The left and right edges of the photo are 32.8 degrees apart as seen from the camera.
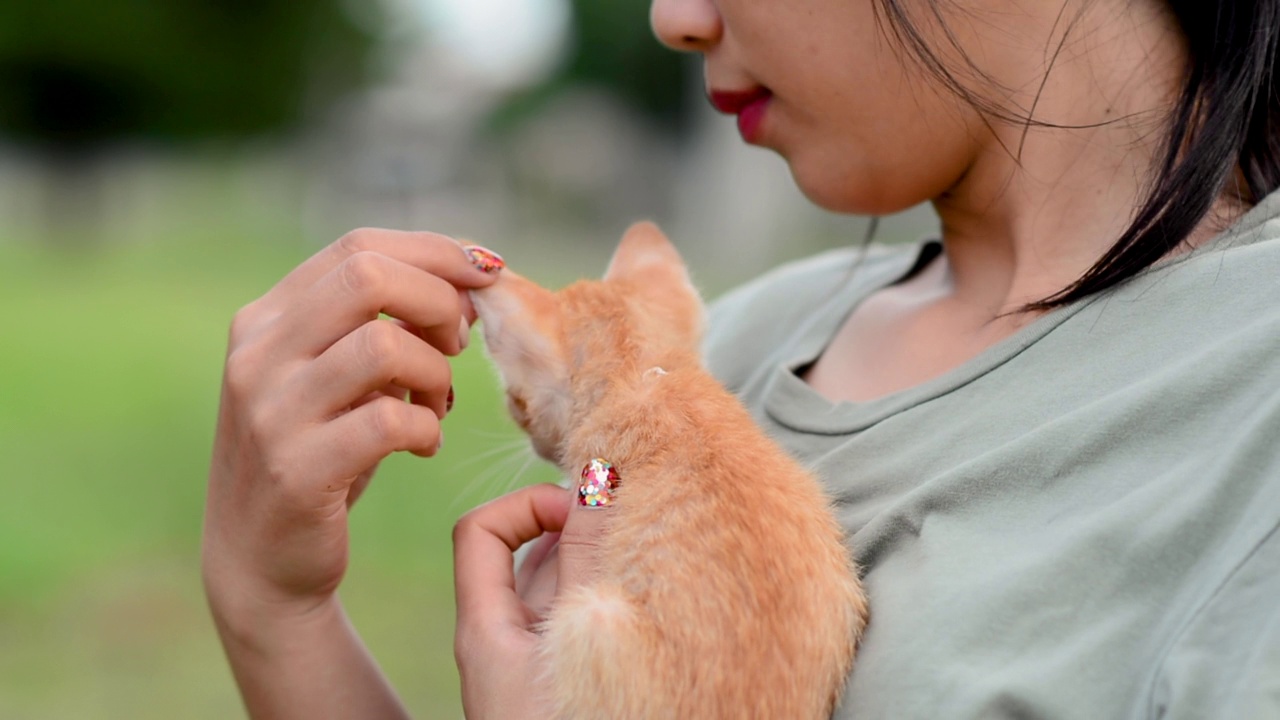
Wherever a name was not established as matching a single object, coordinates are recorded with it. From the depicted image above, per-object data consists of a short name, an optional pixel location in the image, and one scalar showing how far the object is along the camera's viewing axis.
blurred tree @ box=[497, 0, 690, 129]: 16.66
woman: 0.57
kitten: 0.60
